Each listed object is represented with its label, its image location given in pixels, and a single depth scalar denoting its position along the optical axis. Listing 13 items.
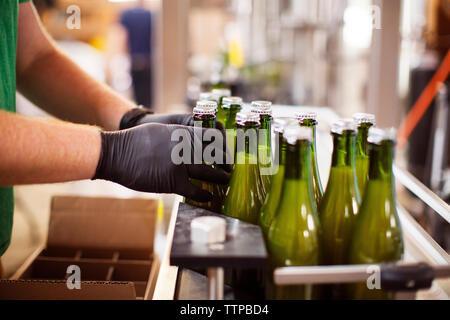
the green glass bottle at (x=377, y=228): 0.79
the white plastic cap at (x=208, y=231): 0.66
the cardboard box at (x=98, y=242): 1.27
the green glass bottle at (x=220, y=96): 1.30
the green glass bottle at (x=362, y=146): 0.89
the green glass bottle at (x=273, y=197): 0.86
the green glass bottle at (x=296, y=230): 0.79
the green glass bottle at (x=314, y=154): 0.92
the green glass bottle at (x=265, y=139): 0.94
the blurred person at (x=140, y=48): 5.94
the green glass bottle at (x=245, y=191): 0.97
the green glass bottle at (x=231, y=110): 1.12
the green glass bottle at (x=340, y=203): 0.84
